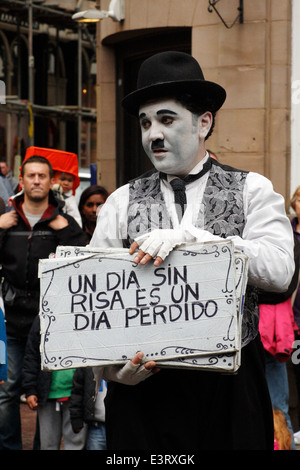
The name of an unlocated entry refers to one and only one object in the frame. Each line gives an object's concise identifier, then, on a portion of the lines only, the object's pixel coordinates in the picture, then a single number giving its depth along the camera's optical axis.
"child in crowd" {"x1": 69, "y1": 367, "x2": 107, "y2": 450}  6.20
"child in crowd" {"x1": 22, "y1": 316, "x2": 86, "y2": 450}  6.50
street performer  3.80
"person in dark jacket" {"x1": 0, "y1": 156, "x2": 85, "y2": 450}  7.05
